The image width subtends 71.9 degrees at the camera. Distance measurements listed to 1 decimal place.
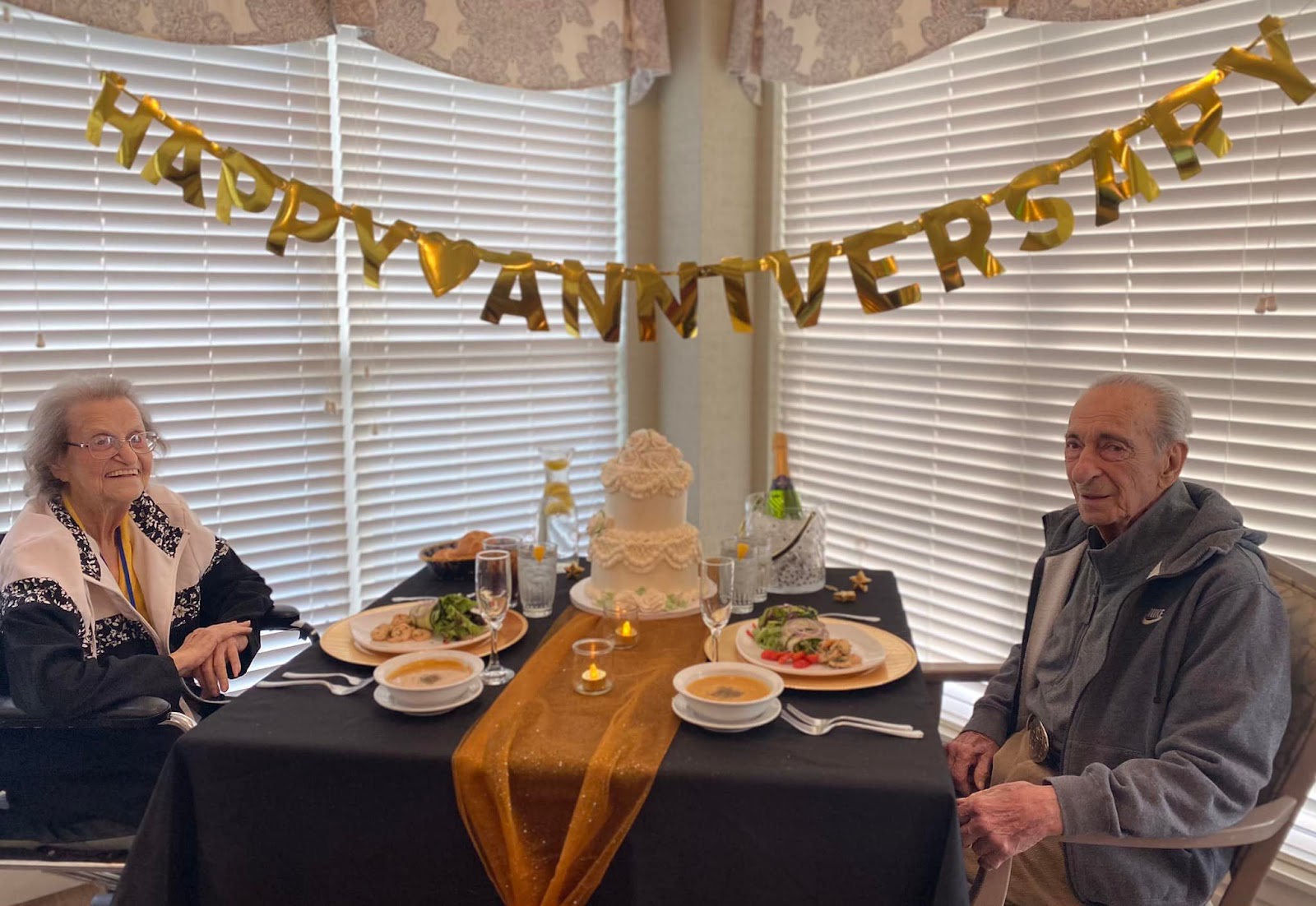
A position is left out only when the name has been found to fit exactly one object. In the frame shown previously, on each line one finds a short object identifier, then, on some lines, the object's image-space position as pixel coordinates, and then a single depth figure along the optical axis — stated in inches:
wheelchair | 62.7
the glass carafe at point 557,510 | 84.4
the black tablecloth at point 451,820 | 48.4
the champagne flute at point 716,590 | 60.7
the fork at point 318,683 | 59.8
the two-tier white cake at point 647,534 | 71.8
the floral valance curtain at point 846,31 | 86.8
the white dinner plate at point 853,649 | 61.2
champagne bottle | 81.7
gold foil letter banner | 60.4
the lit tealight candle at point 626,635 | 66.7
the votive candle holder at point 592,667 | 60.1
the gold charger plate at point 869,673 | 60.0
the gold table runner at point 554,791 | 49.6
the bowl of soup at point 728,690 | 53.9
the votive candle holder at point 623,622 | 65.0
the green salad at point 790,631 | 64.4
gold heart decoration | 67.5
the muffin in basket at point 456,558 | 81.7
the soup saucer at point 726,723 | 53.6
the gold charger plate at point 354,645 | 64.8
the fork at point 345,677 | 61.6
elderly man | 51.8
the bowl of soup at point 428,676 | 56.2
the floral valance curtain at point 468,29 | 88.0
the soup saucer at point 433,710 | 56.0
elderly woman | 62.4
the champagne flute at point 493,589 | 60.1
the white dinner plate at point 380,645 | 65.5
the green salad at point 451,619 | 68.2
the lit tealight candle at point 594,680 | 60.1
